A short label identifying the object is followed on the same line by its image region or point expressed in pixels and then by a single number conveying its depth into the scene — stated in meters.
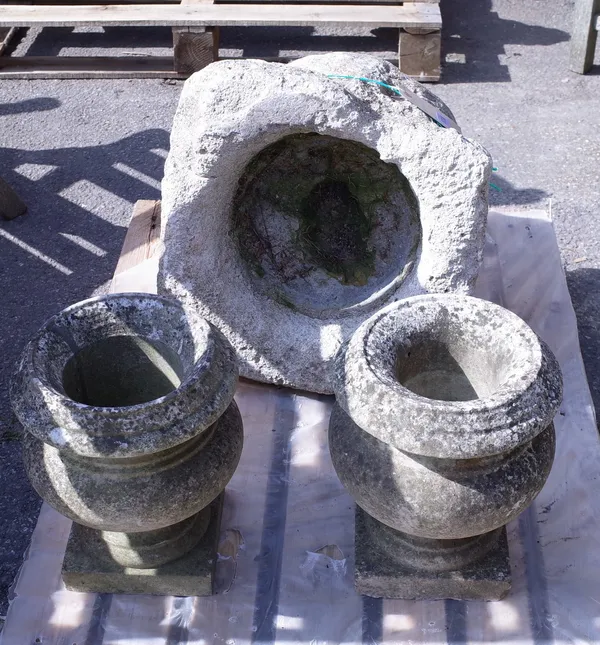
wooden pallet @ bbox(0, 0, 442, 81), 4.64
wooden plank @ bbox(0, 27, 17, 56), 5.13
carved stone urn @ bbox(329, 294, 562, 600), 1.88
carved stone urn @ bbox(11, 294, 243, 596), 1.92
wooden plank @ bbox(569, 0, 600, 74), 4.78
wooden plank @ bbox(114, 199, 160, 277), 3.40
